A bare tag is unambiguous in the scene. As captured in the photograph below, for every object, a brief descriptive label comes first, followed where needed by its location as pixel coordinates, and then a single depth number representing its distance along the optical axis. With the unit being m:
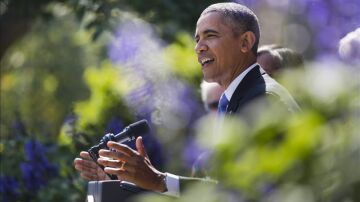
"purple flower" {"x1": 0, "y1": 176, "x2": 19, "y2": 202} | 14.24
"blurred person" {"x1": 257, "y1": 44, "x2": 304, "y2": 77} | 9.66
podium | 6.78
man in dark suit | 7.68
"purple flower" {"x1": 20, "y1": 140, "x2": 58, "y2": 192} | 14.24
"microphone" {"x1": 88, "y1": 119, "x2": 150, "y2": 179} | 7.50
